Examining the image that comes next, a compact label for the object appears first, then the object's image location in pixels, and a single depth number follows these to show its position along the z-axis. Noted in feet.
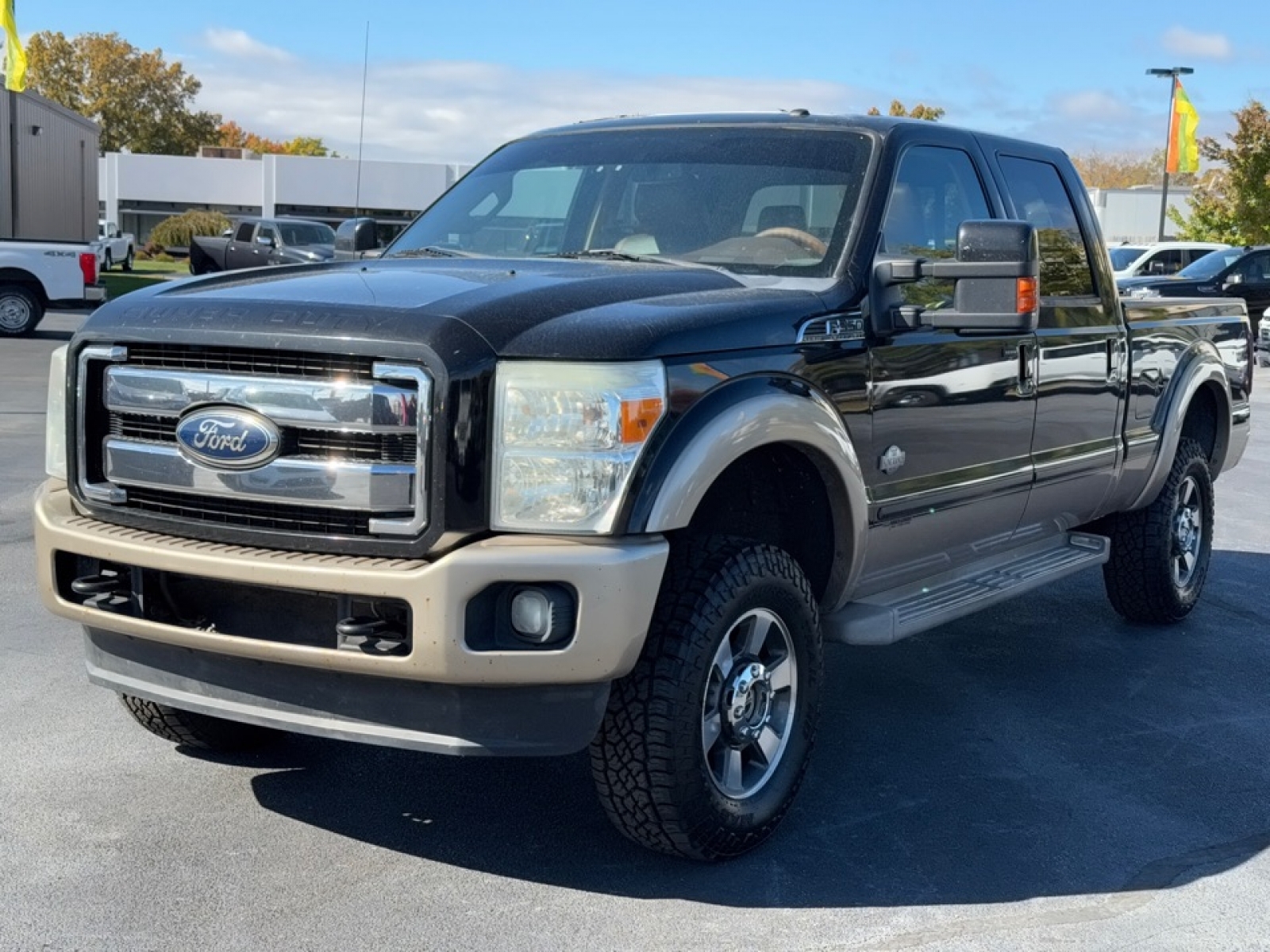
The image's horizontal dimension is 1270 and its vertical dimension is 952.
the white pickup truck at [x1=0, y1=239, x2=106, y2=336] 66.80
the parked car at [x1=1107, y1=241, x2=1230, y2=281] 98.07
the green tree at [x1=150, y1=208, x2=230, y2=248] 179.93
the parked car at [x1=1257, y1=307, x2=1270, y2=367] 70.74
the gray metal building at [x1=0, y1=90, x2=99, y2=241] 106.32
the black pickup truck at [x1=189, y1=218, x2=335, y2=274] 98.94
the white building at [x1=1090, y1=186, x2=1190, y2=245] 170.50
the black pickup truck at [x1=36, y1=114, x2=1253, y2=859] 11.64
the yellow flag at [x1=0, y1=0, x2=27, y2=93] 78.74
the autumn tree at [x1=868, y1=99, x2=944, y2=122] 180.14
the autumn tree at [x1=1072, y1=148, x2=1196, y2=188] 383.04
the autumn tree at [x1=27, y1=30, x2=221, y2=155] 288.92
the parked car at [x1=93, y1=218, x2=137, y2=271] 116.26
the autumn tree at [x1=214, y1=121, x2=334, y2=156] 358.02
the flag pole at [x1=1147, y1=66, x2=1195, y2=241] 130.00
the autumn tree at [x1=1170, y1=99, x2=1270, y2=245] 112.68
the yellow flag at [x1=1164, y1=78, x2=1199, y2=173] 126.11
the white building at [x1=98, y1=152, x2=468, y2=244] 202.08
